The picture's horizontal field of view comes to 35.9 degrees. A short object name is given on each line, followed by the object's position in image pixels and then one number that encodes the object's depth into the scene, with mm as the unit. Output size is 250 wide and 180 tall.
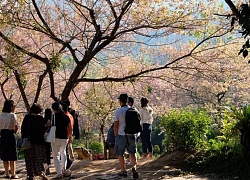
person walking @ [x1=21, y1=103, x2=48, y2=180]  7094
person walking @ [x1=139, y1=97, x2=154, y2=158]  9484
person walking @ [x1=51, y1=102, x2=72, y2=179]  7164
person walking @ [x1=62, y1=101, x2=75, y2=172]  7625
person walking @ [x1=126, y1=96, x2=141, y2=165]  8250
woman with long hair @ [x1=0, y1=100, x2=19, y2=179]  7602
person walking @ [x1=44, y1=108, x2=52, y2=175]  7691
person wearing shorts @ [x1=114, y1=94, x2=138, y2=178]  7086
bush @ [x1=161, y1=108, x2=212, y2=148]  8578
